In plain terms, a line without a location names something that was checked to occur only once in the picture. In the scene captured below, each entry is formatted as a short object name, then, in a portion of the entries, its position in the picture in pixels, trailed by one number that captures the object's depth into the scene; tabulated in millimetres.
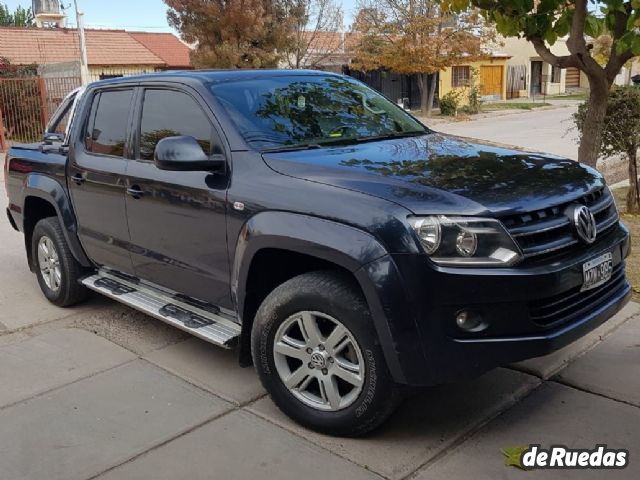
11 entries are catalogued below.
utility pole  24722
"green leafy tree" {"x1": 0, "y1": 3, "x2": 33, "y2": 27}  58722
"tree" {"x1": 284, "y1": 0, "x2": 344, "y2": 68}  26391
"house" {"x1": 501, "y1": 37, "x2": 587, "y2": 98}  44469
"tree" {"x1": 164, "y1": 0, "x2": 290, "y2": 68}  24125
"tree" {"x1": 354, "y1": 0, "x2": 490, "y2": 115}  29734
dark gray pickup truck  3025
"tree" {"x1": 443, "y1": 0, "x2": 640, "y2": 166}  5418
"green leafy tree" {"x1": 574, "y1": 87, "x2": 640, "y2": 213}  8203
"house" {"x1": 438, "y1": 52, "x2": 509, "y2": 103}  37750
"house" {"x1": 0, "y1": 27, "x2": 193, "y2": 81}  30766
